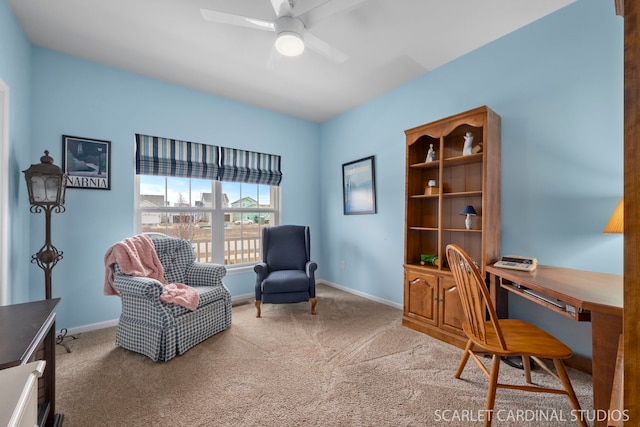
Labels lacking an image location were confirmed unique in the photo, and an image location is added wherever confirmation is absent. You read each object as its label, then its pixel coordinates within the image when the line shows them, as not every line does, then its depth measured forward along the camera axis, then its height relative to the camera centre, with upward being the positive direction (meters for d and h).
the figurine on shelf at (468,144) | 2.33 +0.62
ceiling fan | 1.70 +1.31
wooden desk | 1.13 -0.42
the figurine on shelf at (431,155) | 2.62 +0.59
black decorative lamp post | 2.07 +0.16
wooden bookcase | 2.17 +0.04
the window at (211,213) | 3.06 +0.00
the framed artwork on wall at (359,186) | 3.53 +0.39
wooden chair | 1.34 -0.70
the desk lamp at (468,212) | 2.33 +0.02
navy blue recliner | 2.87 -0.67
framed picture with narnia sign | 2.53 +0.50
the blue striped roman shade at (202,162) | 2.93 +0.65
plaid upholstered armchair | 2.05 -0.84
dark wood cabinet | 0.91 -0.48
